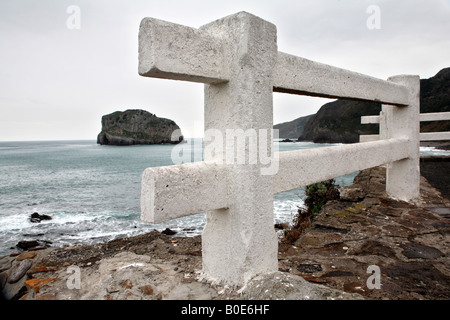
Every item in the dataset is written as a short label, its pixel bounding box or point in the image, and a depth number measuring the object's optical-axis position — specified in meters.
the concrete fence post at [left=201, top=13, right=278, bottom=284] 1.92
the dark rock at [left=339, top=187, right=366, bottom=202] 4.97
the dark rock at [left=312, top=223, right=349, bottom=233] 3.64
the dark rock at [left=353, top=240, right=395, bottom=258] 2.98
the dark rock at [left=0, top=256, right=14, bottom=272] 3.94
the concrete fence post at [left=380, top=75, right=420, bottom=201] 4.67
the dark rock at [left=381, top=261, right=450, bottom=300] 2.27
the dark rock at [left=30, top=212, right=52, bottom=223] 14.91
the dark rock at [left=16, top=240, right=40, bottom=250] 10.44
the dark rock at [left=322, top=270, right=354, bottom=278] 2.51
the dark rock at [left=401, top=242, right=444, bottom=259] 2.92
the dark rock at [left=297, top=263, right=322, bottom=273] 2.62
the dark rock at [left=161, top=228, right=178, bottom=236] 10.31
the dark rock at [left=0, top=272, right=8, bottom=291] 3.39
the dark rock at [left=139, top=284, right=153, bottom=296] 2.06
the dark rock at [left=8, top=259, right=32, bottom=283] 3.36
